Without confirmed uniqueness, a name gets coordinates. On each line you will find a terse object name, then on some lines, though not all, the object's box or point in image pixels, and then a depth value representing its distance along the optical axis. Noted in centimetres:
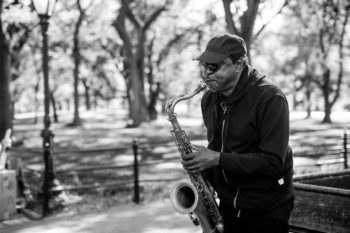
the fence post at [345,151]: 1050
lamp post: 790
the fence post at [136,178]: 846
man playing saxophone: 268
